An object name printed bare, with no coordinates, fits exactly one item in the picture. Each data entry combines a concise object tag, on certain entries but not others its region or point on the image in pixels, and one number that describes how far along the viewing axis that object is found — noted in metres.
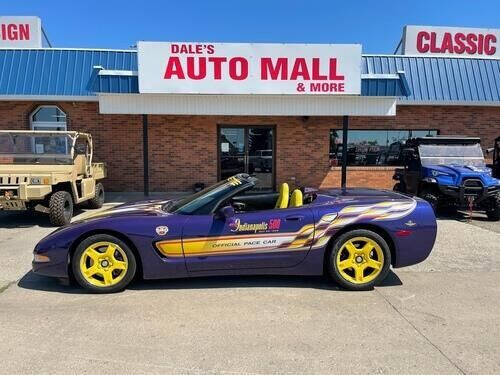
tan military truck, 8.29
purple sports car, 4.54
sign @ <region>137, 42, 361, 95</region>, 10.78
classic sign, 16.45
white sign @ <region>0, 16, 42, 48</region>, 16.14
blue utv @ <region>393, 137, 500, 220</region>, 9.42
